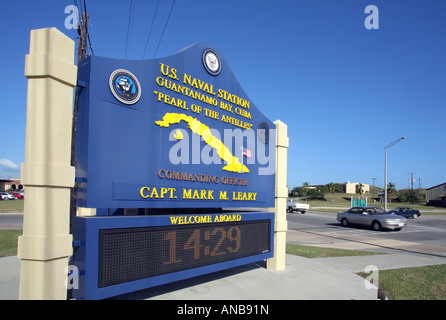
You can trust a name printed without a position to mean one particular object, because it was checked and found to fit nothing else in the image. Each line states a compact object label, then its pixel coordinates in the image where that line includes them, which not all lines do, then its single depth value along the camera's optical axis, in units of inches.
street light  1140.3
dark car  1304.1
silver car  772.8
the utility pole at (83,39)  397.7
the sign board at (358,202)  1437.0
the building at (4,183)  3103.8
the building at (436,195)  2810.0
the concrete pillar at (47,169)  146.5
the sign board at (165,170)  175.5
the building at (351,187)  4724.4
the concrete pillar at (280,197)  297.9
